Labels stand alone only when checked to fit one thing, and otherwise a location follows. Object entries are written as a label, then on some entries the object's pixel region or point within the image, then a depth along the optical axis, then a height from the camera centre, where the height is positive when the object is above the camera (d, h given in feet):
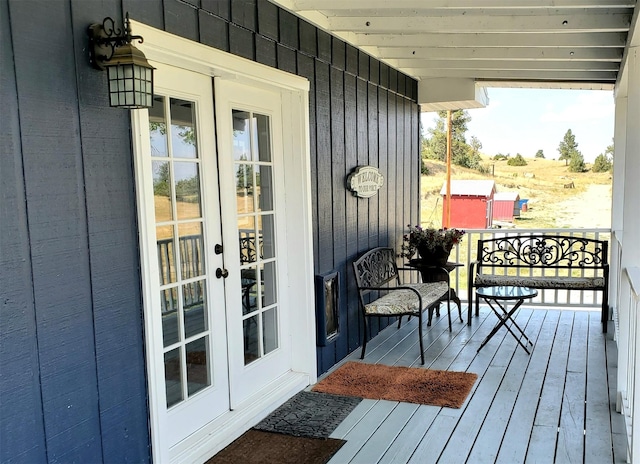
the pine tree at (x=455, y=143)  56.49 +3.34
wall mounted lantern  6.91 +1.49
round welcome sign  14.98 -0.06
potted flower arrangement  18.21 -2.11
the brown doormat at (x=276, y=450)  9.42 -4.64
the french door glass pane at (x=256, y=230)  11.12 -0.98
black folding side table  15.07 -3.23
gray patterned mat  10.59 -4.66
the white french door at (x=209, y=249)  8.68 -1.18
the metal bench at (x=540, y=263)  17.54 -3.03
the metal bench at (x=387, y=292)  14.61 -3.25
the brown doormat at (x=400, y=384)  12.03 -4.68
